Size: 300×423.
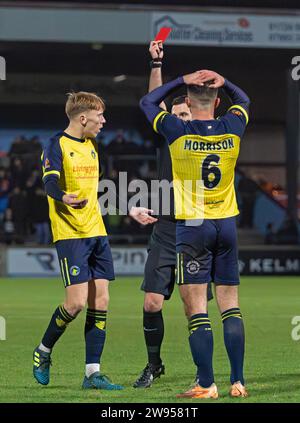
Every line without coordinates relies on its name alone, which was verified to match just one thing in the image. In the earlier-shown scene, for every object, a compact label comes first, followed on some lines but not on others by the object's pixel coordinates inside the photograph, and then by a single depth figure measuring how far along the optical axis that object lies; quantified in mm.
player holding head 14500
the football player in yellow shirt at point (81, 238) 16047
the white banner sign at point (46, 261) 44750
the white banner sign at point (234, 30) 46156
